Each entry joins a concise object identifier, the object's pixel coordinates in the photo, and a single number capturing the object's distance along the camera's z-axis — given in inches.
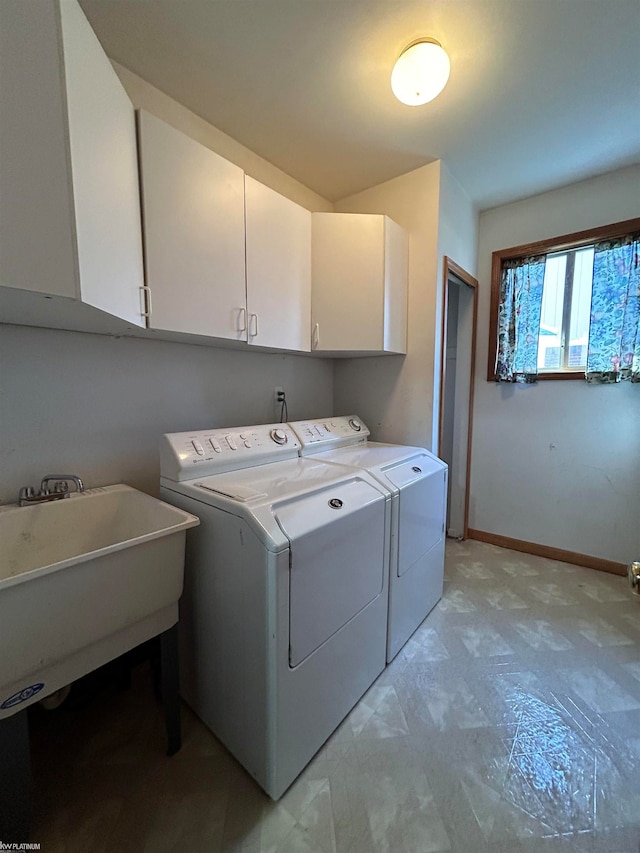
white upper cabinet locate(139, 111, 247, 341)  49.6
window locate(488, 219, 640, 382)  85.7
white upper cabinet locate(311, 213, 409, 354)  78.1
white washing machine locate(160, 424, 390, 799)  40.1
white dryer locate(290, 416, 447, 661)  62.0
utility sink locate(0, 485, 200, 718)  31.1
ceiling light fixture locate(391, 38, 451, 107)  51.0
